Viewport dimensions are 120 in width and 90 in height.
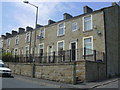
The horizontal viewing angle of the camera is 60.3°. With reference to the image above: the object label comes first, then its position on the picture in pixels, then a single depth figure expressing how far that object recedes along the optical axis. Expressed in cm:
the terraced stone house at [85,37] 1103
